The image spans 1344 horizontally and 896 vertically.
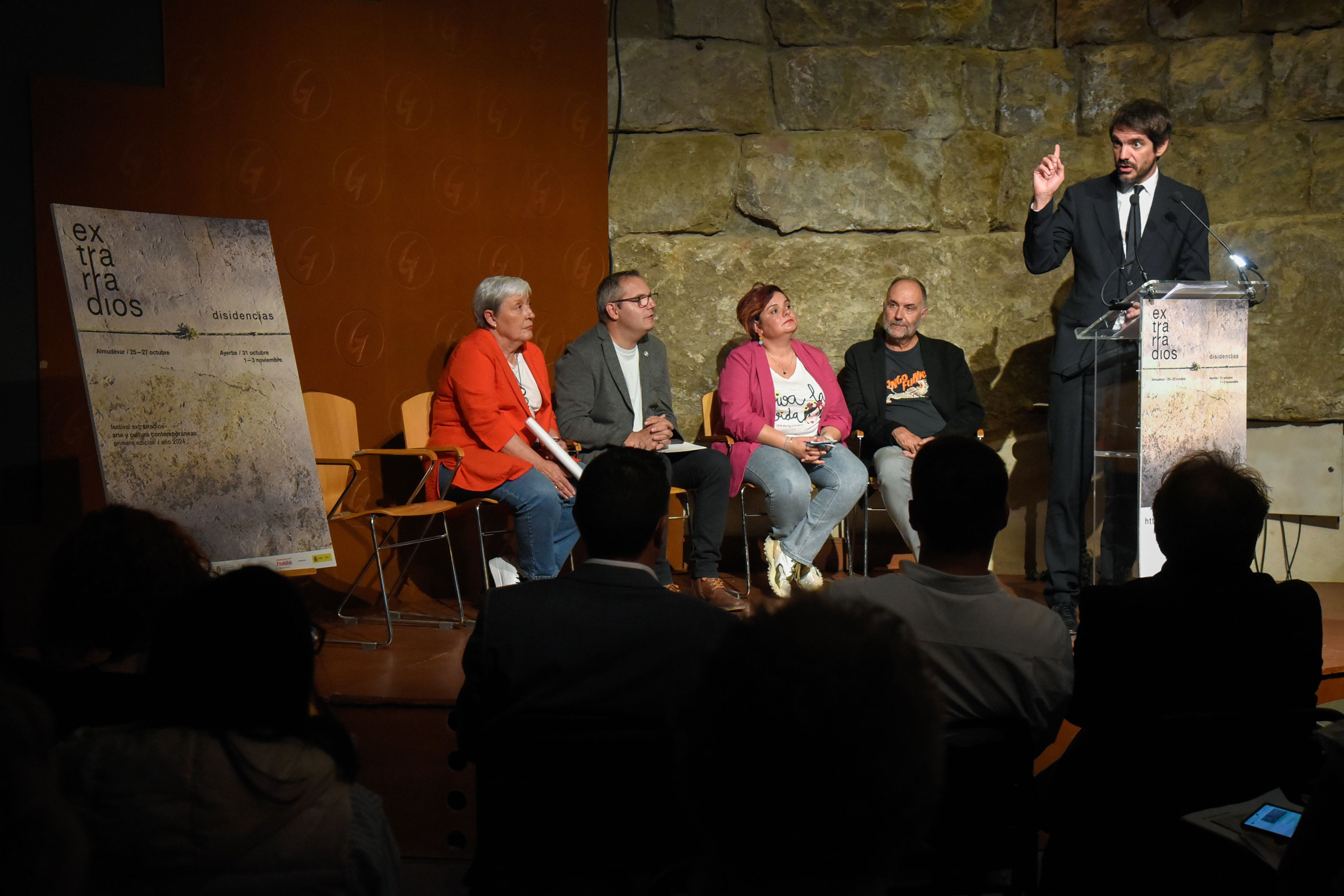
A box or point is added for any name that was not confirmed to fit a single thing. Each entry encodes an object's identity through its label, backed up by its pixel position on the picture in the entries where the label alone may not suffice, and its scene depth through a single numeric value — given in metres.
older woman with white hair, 3.71
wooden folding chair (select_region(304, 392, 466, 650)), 3.64
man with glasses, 4.05
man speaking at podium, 3.59
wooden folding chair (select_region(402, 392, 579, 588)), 3.96
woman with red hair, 4.07
